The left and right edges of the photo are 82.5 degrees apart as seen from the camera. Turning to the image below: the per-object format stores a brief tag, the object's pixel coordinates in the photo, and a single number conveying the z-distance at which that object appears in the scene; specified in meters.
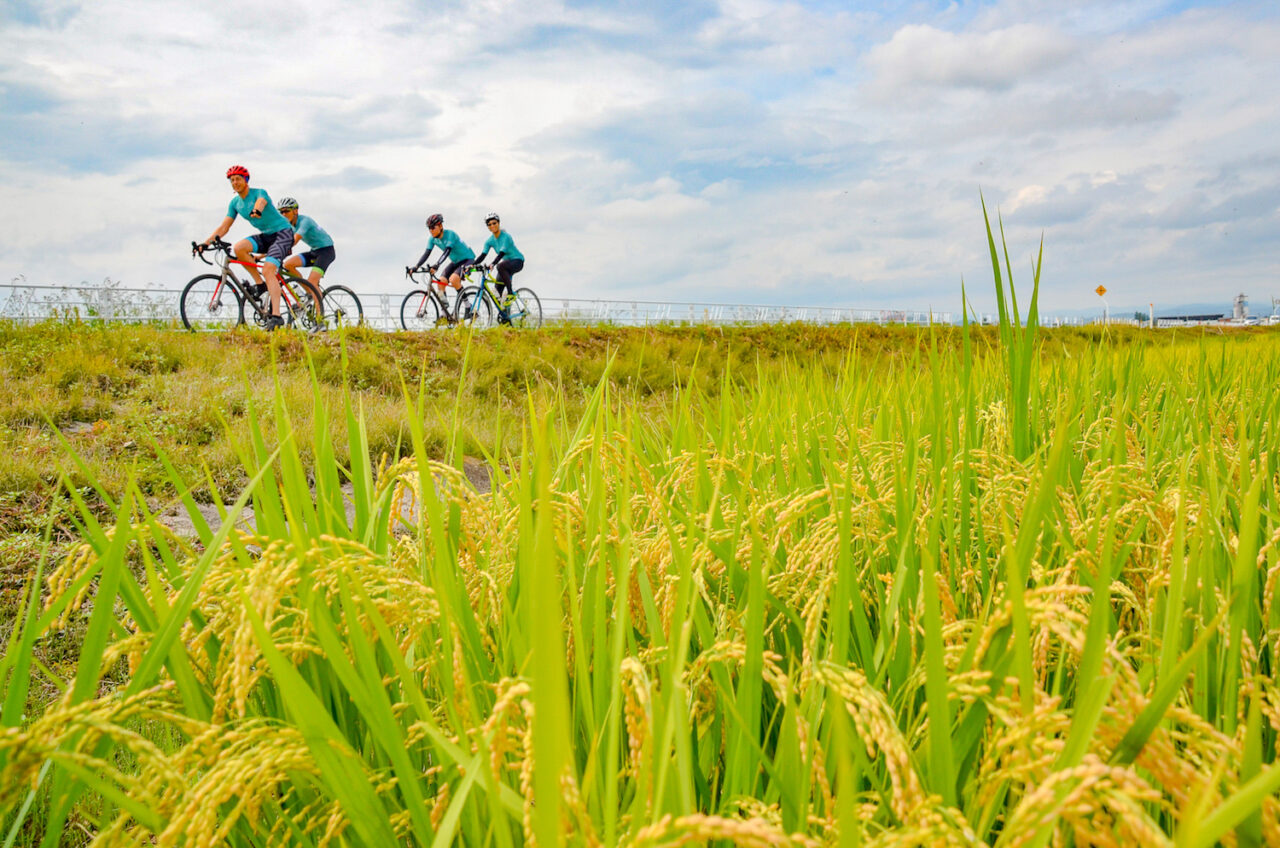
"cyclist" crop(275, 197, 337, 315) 11.22
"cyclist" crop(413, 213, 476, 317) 13.84
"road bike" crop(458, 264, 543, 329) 14.29
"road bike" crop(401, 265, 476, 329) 14.13
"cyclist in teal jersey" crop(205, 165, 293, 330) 10.09
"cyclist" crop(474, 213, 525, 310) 14.26
